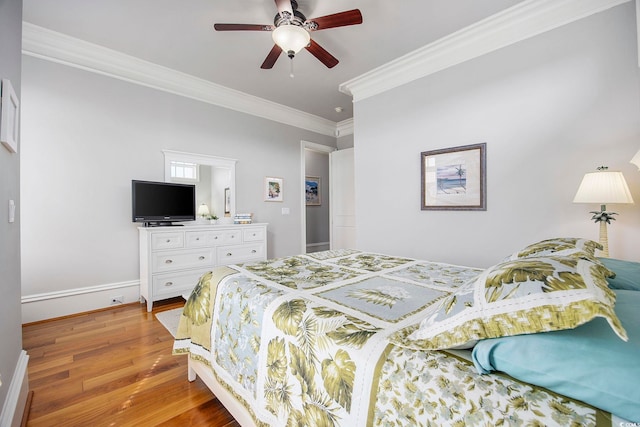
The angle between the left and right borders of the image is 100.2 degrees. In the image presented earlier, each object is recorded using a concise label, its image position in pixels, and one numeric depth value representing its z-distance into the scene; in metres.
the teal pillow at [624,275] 1.05
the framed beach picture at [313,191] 6.31
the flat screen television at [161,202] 3.05
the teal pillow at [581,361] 0.52
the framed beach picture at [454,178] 2.68
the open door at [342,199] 4.85
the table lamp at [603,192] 1.79
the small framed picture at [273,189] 4.44
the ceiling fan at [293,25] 2.01
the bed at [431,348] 0.57
